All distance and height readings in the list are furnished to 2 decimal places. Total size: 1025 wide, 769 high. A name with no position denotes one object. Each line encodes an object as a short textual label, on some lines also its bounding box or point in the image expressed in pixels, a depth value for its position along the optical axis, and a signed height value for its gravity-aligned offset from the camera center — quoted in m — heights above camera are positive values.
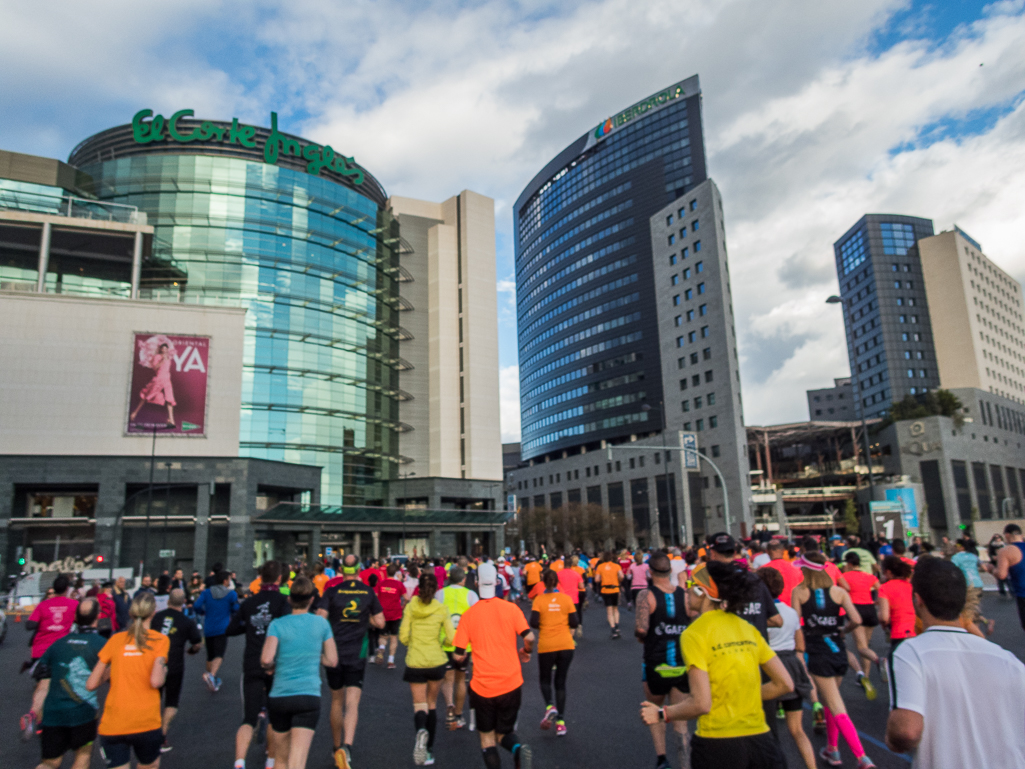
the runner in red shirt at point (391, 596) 12.59 -1.38
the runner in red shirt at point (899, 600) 7.86 -1.10
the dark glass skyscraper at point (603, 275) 96.62 +39.35
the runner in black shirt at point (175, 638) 7.98 -1.36
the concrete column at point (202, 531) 46.56 -0.09
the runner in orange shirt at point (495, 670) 5.96 -1.37
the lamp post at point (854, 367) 105.59 +23.55
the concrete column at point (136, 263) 51.56 +21.51
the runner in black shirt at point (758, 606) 5.53 -0.79
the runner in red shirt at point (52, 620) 8.67 -1.13
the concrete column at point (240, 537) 47.53 -0.61
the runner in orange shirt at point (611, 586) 16.50 -1.77
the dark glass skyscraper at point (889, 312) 101.50 +31.60
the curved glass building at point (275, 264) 59.94 +25.10
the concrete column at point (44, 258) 50.25 +21.41
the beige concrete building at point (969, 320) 96.31 +28.40
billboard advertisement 48.44 +10.95
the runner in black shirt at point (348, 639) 7.25 -1.33
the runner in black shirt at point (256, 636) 6.73 -1.25
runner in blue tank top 8.84 -0.83
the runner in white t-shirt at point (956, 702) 2.62 -0.79
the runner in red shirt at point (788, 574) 8.40 -0.79
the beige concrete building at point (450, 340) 75.12 +21.65
